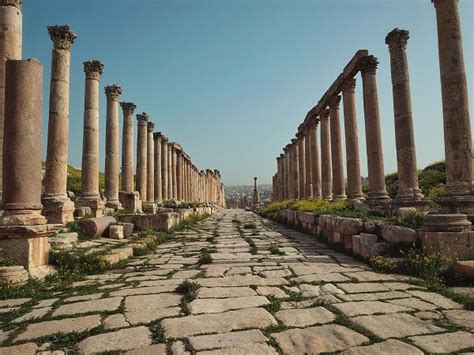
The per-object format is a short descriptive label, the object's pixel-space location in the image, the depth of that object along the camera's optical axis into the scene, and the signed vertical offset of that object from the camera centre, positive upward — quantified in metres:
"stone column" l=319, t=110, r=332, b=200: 20.17 +2.46
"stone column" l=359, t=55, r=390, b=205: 13.76 +2.52
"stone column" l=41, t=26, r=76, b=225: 10.51 +2.34
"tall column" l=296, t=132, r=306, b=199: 26.10 +2.77
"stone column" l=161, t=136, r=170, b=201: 26.33 +2.72
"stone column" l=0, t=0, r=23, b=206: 8.51 +4.28
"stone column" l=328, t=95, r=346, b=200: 17.92 +2.48
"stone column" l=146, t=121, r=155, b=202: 22.52 +2.50
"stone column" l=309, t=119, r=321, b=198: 21.95 +2.29
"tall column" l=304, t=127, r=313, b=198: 22.84 +2.40
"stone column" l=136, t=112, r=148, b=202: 20.80 +2.98
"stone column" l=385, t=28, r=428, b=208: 11.40 +2.72
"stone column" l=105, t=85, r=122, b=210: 15.77 +2.56
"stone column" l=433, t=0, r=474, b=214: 8.31 +2.08
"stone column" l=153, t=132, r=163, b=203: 24.22 +2.49
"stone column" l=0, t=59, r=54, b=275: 6.10 +0.73
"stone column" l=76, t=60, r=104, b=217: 13.48 +2.64
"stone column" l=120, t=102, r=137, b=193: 18.28 +3.06
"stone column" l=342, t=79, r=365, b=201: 15.36 +2.40
